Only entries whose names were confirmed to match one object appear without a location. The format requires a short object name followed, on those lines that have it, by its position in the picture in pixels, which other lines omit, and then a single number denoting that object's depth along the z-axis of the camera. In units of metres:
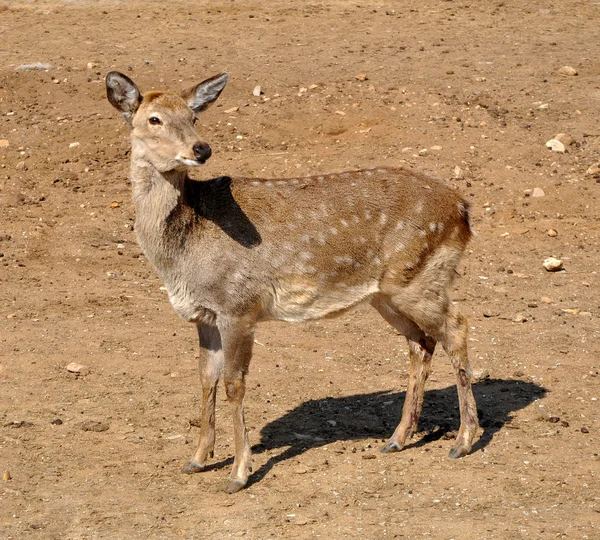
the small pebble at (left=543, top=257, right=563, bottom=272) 12.45
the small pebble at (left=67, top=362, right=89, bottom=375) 10.01
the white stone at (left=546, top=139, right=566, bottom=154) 14.73
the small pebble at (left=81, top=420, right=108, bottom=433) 8.97
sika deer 8.03
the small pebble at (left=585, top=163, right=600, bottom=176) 14.24
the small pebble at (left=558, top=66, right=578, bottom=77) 17.00
